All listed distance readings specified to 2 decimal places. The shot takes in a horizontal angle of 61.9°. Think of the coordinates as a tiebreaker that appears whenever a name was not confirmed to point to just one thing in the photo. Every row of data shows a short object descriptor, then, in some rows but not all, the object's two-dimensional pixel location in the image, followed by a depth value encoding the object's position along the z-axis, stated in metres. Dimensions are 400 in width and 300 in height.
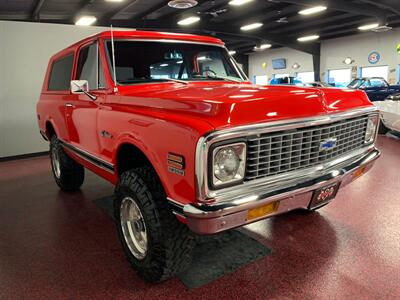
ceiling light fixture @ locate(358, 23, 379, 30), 13.71
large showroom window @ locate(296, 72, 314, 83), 20.67
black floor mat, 2.34
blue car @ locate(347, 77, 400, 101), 12.20
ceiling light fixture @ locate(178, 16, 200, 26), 12.16
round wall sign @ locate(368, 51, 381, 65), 16.19
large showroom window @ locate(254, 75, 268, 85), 24.10
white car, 6.73
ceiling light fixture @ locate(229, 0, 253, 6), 9.80
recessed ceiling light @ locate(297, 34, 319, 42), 17.08
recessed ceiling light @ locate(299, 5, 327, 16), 11.21
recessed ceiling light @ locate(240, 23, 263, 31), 13.82
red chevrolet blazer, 1.70
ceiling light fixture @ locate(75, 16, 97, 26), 10.65
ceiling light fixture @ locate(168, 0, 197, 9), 7.94
